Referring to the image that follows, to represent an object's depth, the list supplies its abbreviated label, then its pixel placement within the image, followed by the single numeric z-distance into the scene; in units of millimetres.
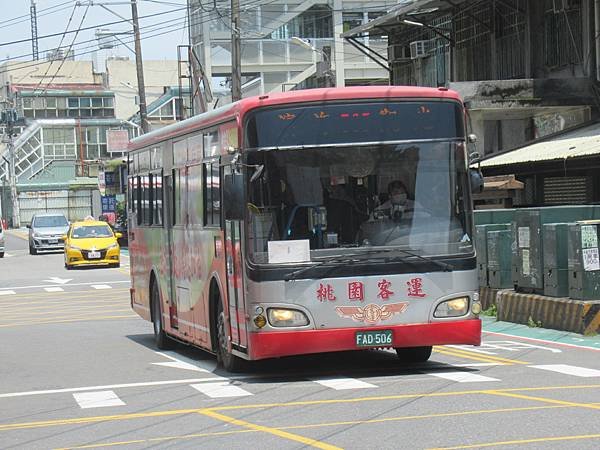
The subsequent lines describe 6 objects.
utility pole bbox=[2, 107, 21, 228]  88938
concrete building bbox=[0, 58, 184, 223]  99188
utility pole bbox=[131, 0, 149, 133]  49975
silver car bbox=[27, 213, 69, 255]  53500
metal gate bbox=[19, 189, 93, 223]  99188
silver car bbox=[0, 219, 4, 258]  52000
